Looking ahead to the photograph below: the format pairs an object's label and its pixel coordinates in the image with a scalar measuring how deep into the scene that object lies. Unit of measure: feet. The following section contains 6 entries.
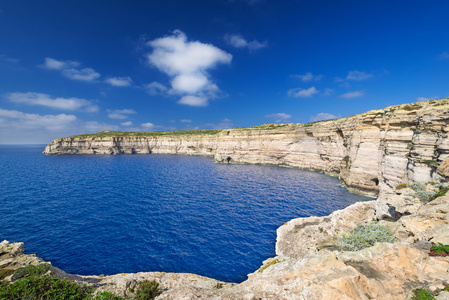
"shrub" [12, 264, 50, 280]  34.79
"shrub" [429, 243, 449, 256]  29.62
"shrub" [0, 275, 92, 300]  27.94
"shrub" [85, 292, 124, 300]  28.48
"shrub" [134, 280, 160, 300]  34.76
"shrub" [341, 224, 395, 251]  43.78
